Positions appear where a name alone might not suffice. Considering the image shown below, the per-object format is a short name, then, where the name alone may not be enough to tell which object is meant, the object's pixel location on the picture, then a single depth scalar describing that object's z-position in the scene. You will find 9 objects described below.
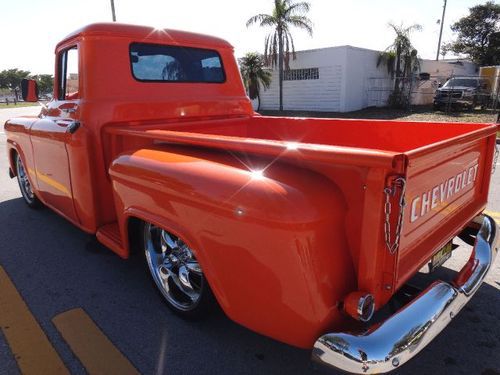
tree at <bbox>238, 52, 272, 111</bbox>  19.72
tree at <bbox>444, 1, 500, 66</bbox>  37.88
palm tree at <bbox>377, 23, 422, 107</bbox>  19.66
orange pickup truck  1.62
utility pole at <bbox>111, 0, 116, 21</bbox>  16.67
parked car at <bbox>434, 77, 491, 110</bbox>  17.06
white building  18.23
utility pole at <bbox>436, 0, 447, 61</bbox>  36.14
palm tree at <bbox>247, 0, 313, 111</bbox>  18.59
